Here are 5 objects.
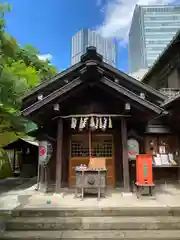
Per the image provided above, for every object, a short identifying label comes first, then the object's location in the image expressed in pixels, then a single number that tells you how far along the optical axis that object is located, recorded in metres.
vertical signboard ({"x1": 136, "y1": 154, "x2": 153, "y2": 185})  6.52
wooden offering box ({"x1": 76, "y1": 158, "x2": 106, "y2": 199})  6.50
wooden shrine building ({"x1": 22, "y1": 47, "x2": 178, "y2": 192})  7.15
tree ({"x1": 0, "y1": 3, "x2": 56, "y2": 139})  7.15
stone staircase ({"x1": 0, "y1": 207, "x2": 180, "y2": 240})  4.25
